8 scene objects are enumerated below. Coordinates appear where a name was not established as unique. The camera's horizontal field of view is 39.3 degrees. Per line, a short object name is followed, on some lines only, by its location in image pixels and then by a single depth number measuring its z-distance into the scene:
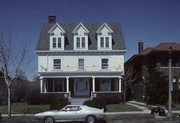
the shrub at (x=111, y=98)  30.54
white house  33.47
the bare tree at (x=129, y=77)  37.69
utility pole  19.05
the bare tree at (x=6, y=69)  19.11
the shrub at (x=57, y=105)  21.97
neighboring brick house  31.80
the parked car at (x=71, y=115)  16.41
